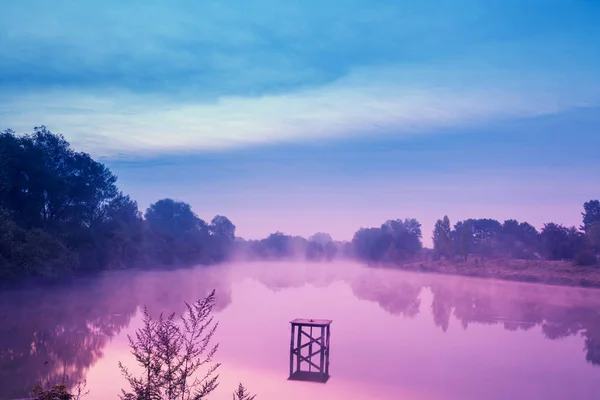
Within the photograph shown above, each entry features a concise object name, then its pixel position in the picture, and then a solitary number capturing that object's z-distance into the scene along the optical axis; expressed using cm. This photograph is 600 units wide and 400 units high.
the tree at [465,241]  9656
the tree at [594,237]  7594
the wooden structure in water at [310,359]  1957
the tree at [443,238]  10414
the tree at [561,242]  8338
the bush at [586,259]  7144
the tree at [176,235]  9788
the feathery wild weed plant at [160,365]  788
